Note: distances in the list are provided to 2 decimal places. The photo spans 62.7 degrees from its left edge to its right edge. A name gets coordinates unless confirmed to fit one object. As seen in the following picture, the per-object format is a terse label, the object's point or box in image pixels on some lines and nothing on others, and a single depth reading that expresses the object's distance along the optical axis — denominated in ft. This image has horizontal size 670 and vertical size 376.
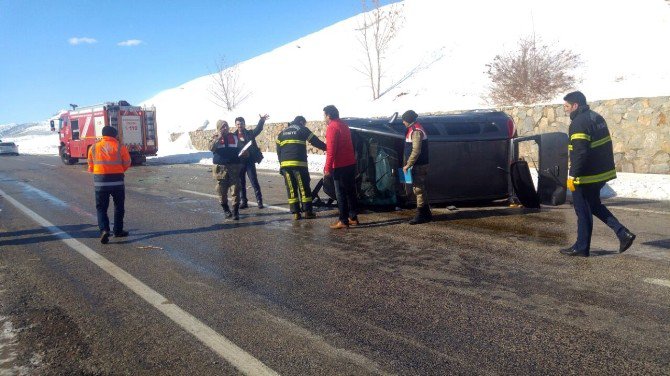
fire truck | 84.07
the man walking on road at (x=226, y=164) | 29.53
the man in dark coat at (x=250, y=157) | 34.60
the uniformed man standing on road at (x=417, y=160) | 25.46
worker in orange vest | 25.21
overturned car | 29.25
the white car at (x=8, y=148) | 151.84
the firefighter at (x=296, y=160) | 28.17
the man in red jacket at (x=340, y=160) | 25.84
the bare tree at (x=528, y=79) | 74.49
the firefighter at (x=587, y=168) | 18.62
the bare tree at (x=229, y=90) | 162.30
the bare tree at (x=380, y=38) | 115.18
